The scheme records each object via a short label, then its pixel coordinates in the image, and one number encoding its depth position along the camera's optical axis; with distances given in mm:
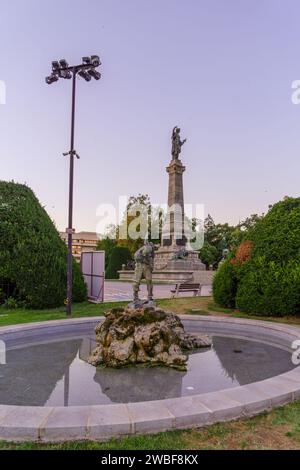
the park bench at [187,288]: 15211
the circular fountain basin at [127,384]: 3348
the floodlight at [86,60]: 10547
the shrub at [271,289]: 9828
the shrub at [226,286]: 11737
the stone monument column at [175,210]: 33656
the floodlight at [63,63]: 10680
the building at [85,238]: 116062
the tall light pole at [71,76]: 10539
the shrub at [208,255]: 50219
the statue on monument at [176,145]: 35062
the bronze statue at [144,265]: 7809
